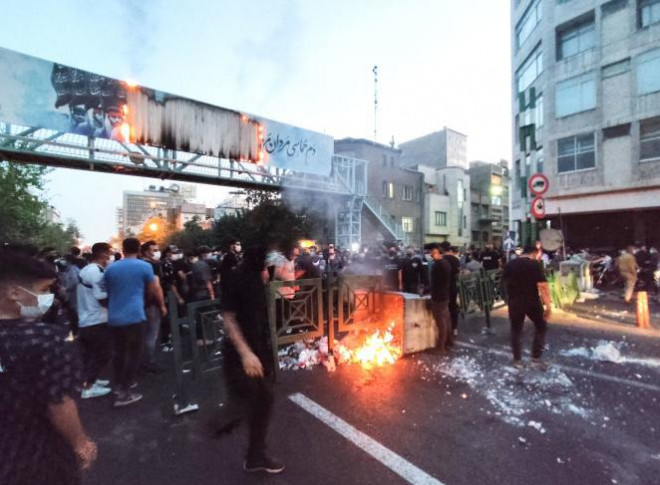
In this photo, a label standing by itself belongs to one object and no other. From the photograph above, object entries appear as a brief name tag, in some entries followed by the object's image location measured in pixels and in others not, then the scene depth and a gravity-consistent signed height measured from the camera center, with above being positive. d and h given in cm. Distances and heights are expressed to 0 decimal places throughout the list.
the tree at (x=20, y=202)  1712 +185
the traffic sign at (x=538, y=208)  920 +69
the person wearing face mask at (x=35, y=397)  137 -59
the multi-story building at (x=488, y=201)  4394 +422
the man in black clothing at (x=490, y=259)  1147 -69
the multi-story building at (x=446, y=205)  3825 +334
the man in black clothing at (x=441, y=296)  624 -99
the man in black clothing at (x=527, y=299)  541 -91
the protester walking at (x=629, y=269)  1078 -97
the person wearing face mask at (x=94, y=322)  455 -100
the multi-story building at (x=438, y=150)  4728 +1141
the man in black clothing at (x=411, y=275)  1023 -104
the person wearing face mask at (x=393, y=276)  1085 -112
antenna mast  4016 +1609
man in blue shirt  433 -88
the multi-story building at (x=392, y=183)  3362 +516
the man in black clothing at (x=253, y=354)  294 -93
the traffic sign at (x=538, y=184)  914 +127
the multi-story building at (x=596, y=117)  1756 +617
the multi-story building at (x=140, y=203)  11606 +1200
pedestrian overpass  1141 +402
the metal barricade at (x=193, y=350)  389 -126
